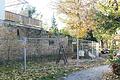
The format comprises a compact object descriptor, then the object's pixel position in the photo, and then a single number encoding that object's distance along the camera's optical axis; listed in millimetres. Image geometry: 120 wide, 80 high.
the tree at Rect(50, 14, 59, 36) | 13909
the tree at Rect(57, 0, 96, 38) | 12684
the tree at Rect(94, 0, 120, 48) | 4940
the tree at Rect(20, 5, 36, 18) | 17697
